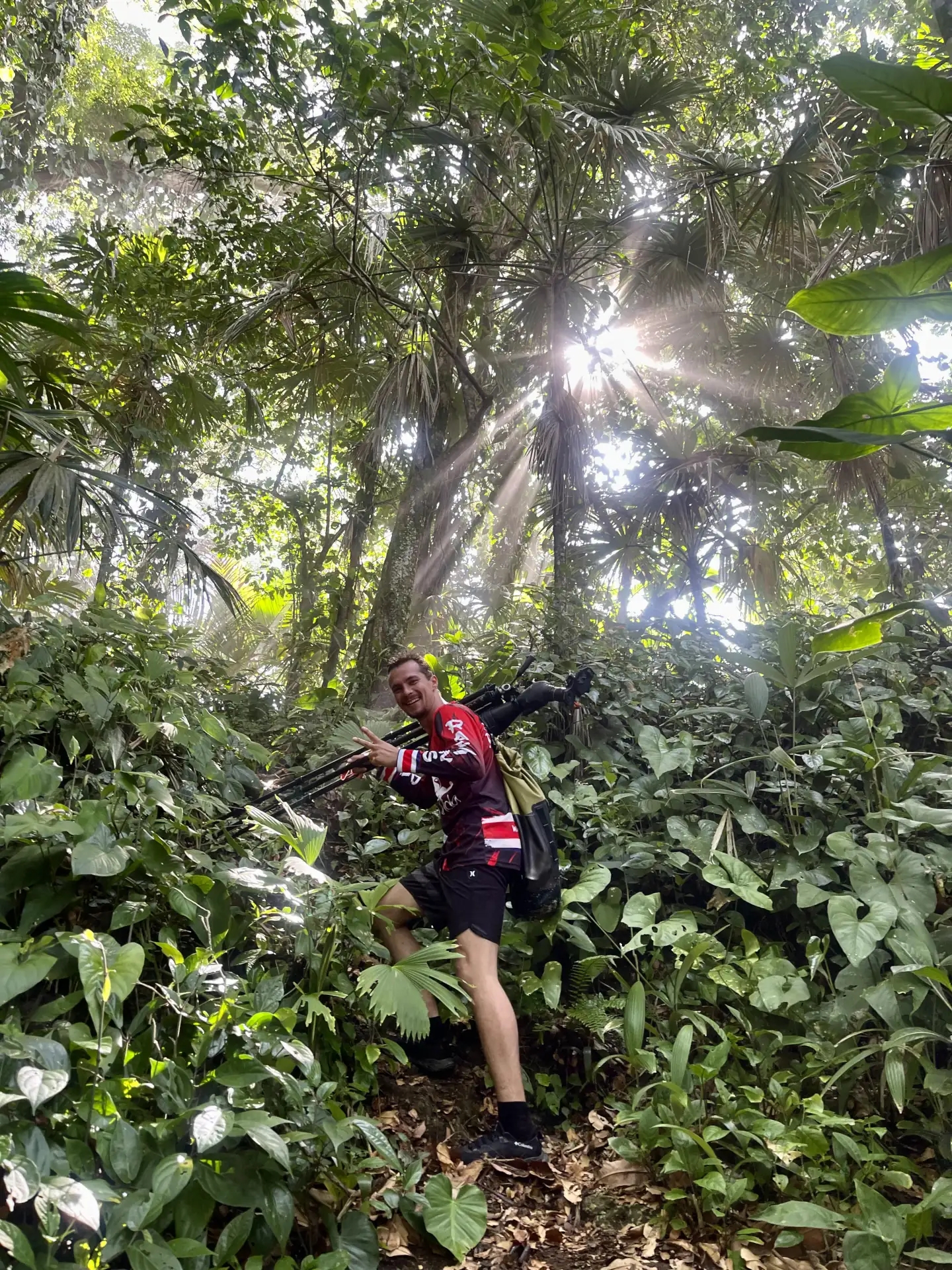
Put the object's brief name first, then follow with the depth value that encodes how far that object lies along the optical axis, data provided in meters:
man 2.61
